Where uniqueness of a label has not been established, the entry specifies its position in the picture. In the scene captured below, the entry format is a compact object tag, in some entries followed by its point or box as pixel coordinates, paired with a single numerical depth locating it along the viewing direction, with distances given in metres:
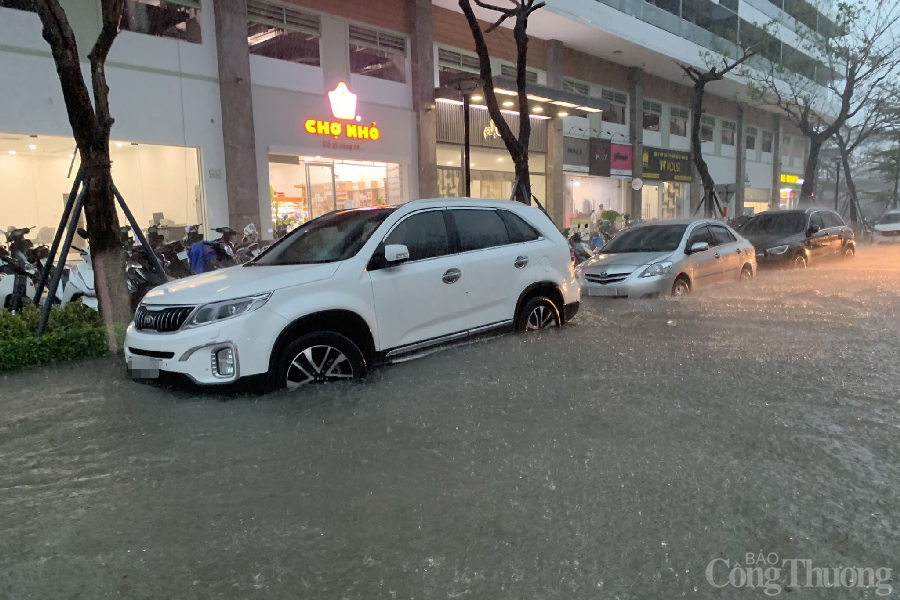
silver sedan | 8.84
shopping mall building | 12.68
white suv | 4.43
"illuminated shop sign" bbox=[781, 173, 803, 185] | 41.34
